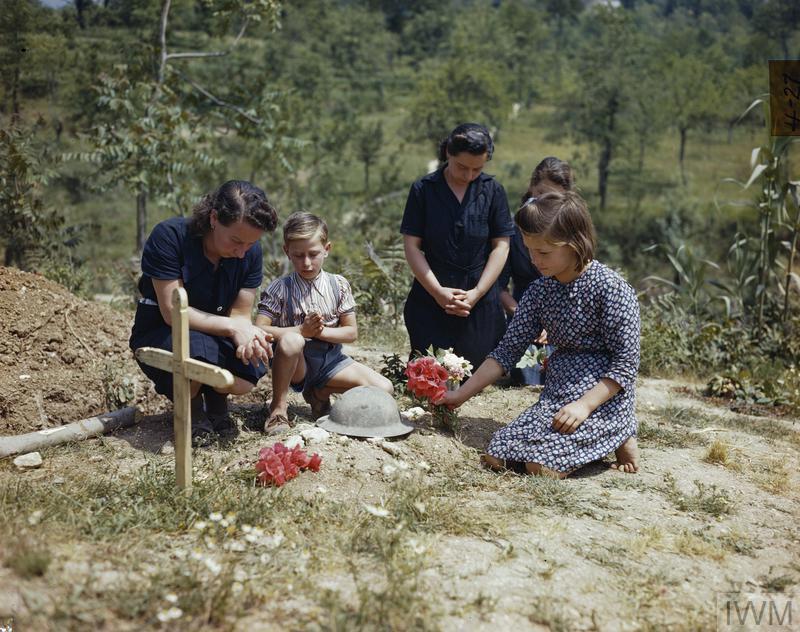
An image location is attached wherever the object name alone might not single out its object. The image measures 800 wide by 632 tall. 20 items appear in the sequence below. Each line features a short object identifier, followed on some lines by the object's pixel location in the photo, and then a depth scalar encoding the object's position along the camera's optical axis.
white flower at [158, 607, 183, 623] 2.43
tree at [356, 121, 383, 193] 29.34
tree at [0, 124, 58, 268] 7.74
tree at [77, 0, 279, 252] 9.35
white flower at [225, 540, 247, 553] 2.94
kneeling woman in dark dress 3.89
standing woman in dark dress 5.07
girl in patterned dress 3.96
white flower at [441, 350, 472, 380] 4.44
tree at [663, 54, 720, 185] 36.91
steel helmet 4.13
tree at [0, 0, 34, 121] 11.10
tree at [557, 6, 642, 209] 32.66
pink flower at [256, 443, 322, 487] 3.50
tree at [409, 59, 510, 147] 31.61
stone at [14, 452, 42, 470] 3.78
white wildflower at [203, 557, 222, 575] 2.65
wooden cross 3.25
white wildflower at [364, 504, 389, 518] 3.05
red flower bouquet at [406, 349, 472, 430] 4.30
